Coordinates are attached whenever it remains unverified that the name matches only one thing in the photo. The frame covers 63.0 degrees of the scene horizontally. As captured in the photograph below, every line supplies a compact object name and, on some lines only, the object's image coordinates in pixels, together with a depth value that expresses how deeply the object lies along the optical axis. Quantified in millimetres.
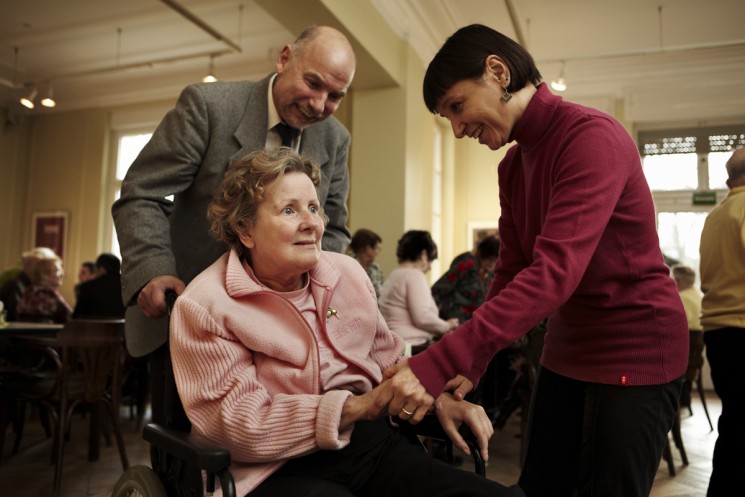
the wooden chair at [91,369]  3182
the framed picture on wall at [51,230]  8977
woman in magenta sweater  1152
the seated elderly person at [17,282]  4906
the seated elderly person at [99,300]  4711
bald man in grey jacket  1556
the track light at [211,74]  5677
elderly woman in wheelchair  1181
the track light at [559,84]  6168
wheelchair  1005
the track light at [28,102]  6912
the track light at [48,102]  6996
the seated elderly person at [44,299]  4828
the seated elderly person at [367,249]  4828
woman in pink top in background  3979
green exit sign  7773
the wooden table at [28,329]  3625
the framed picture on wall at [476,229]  8203
